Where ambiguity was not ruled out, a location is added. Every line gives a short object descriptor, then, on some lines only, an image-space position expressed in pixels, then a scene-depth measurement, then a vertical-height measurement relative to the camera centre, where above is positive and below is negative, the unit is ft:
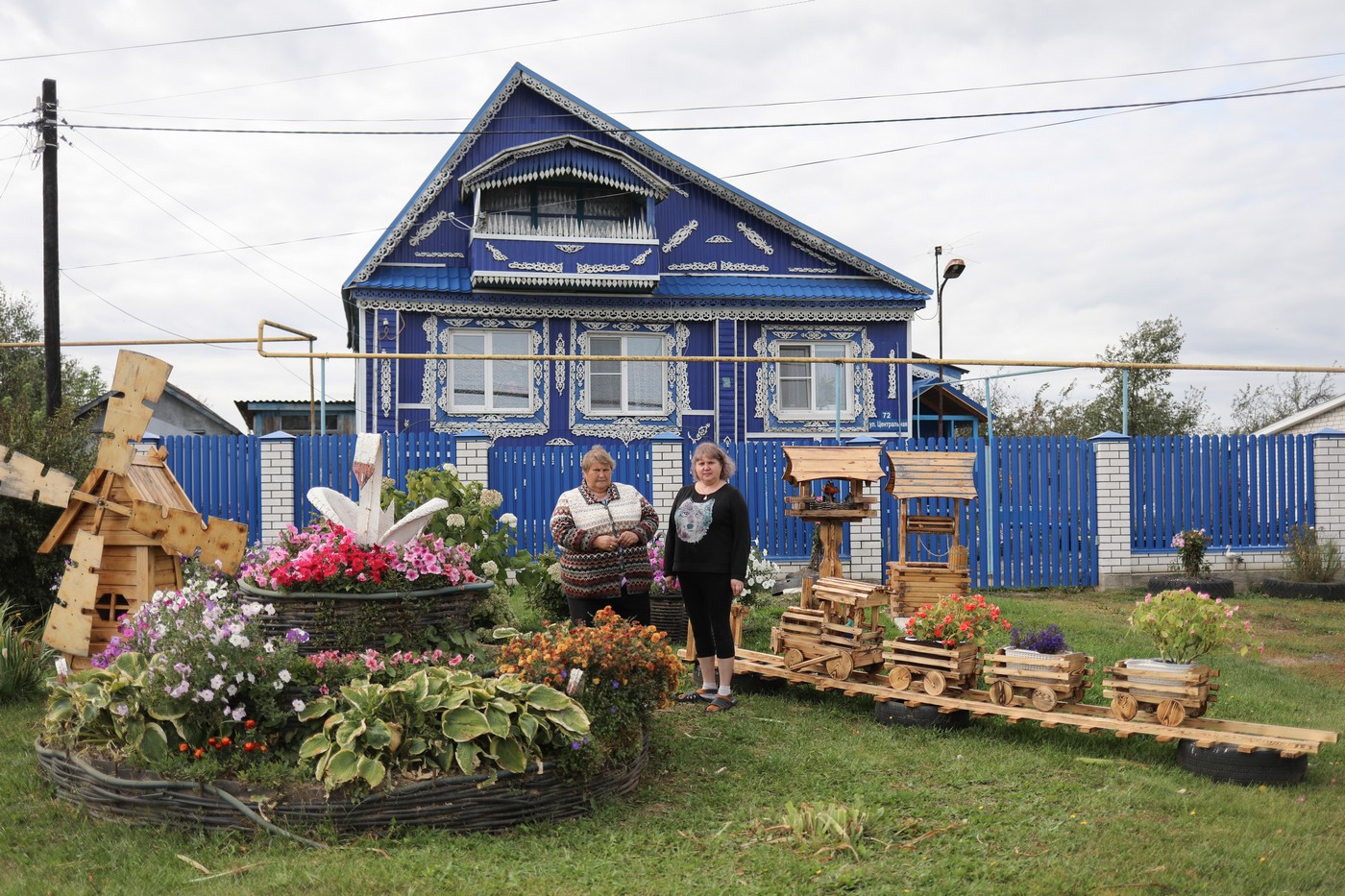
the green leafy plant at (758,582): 32.76 -3.26
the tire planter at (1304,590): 39.81 -4.45
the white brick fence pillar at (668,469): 42.91 +0.50
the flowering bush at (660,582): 29.40 -2.88
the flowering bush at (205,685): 14.93 -2.92
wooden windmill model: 23.68 -0.71
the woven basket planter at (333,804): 14.15 -4.47
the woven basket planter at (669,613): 29.32 -3.74
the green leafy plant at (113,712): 15.03 -3.44
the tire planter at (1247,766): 16.39 -4.64
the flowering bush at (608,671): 16.07 -3.04
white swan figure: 18.52 -0.46
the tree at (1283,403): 115.97 +8.31
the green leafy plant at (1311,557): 41.70 -3.33
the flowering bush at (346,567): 17.69 -1.44
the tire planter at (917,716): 20.04 -4.66
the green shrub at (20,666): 22.65 -3.97
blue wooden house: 60.54 +11.09
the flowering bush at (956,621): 20.54 -2.87
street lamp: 76.87 +15.59
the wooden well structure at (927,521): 33.19 -1.49
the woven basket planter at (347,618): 17.67 -2.31
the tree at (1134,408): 86.53 +6.02
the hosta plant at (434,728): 14.28 -3.47
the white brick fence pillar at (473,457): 43.50 +1.07
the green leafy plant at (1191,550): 39.91 -2.86
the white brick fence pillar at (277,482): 42.32 +0.09
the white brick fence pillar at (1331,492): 43.93 -0.72
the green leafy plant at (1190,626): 17.80 -2.59
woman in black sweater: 21.07 -1.52
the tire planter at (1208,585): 38.60 -4.11
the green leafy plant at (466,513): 27.25 -0.81
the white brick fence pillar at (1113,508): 43.11 -1.31
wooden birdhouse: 32.22 -0.01
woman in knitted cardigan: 21.65 -1.19
